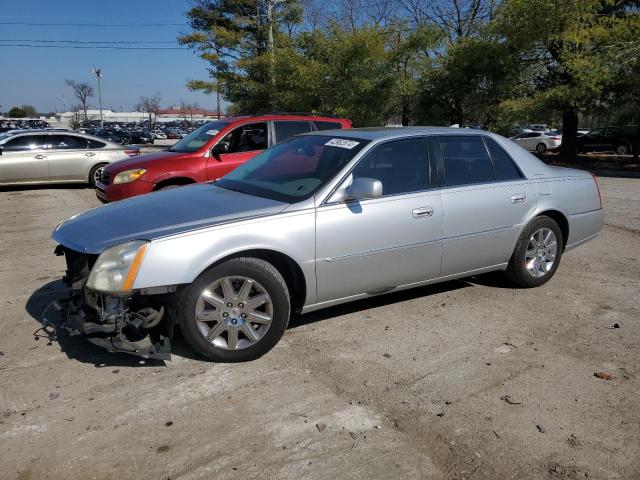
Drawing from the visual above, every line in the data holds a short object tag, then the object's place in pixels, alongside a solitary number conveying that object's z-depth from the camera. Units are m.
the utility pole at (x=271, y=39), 25.59
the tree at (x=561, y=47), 18.22
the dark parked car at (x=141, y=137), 42.53
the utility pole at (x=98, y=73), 72.76
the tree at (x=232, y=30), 30.02
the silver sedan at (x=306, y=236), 3.49
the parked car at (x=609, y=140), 25.34
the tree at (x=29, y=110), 120.12
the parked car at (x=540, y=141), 28.81
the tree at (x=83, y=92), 87.50
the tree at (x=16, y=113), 103.06
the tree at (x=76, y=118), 71.43
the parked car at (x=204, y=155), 7.71
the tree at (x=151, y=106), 102.25
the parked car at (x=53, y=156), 12.46
